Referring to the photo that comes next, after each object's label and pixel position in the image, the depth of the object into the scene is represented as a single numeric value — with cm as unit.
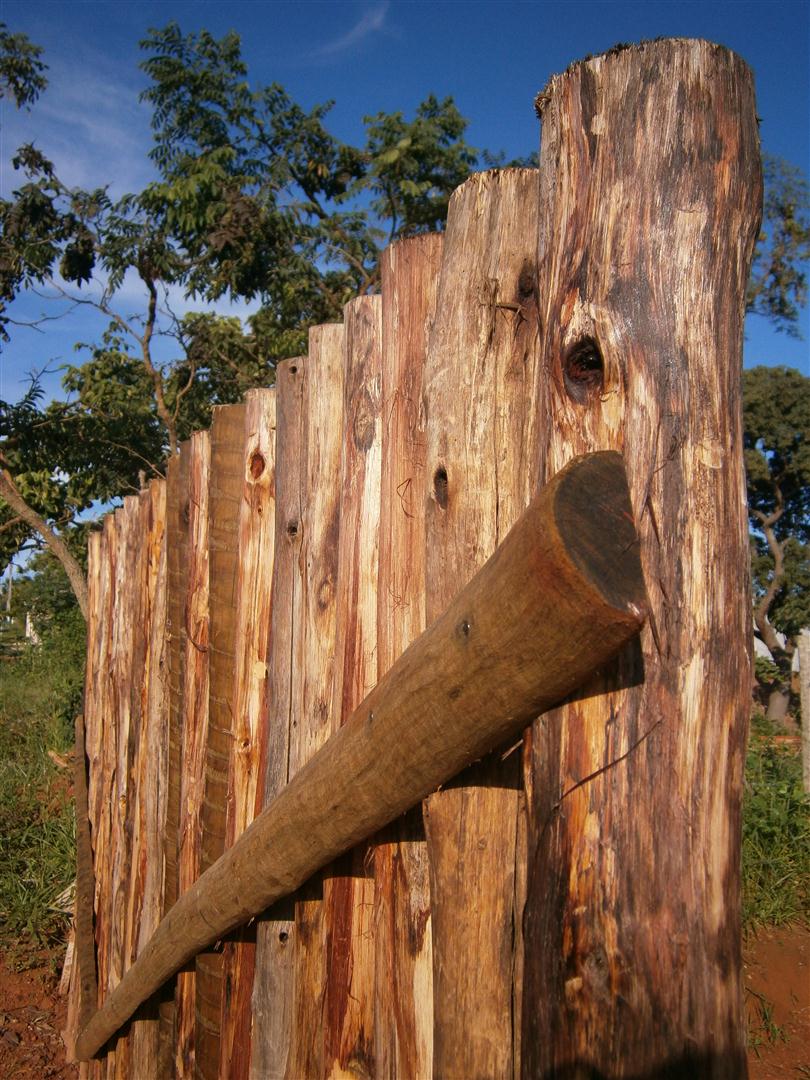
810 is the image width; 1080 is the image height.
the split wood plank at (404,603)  163
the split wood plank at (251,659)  225
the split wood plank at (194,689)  258
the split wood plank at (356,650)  184
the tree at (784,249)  1630
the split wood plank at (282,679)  204
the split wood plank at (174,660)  276
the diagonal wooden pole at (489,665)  115
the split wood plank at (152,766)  288
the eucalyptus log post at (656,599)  117
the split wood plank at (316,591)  199
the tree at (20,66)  970
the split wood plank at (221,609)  247
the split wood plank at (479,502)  143
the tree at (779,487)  1691
